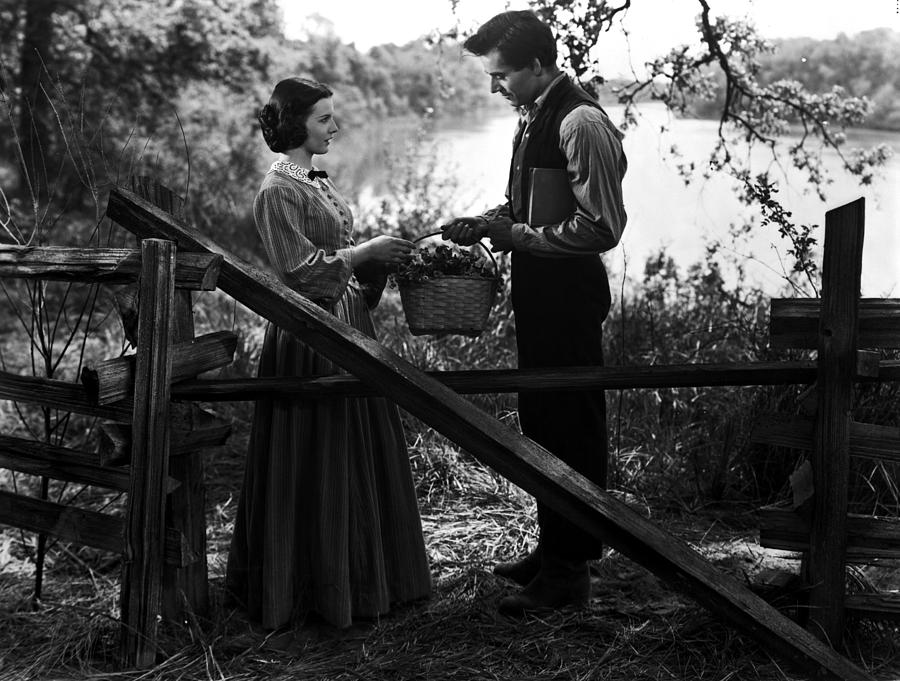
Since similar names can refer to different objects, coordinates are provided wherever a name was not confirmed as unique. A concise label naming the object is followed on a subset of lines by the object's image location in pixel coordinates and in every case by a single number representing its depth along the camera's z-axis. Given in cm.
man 369
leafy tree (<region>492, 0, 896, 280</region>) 616
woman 380
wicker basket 354
